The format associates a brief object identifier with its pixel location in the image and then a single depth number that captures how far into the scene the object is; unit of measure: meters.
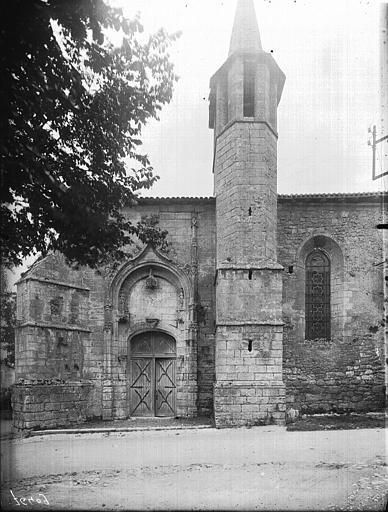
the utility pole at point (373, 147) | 16.85
